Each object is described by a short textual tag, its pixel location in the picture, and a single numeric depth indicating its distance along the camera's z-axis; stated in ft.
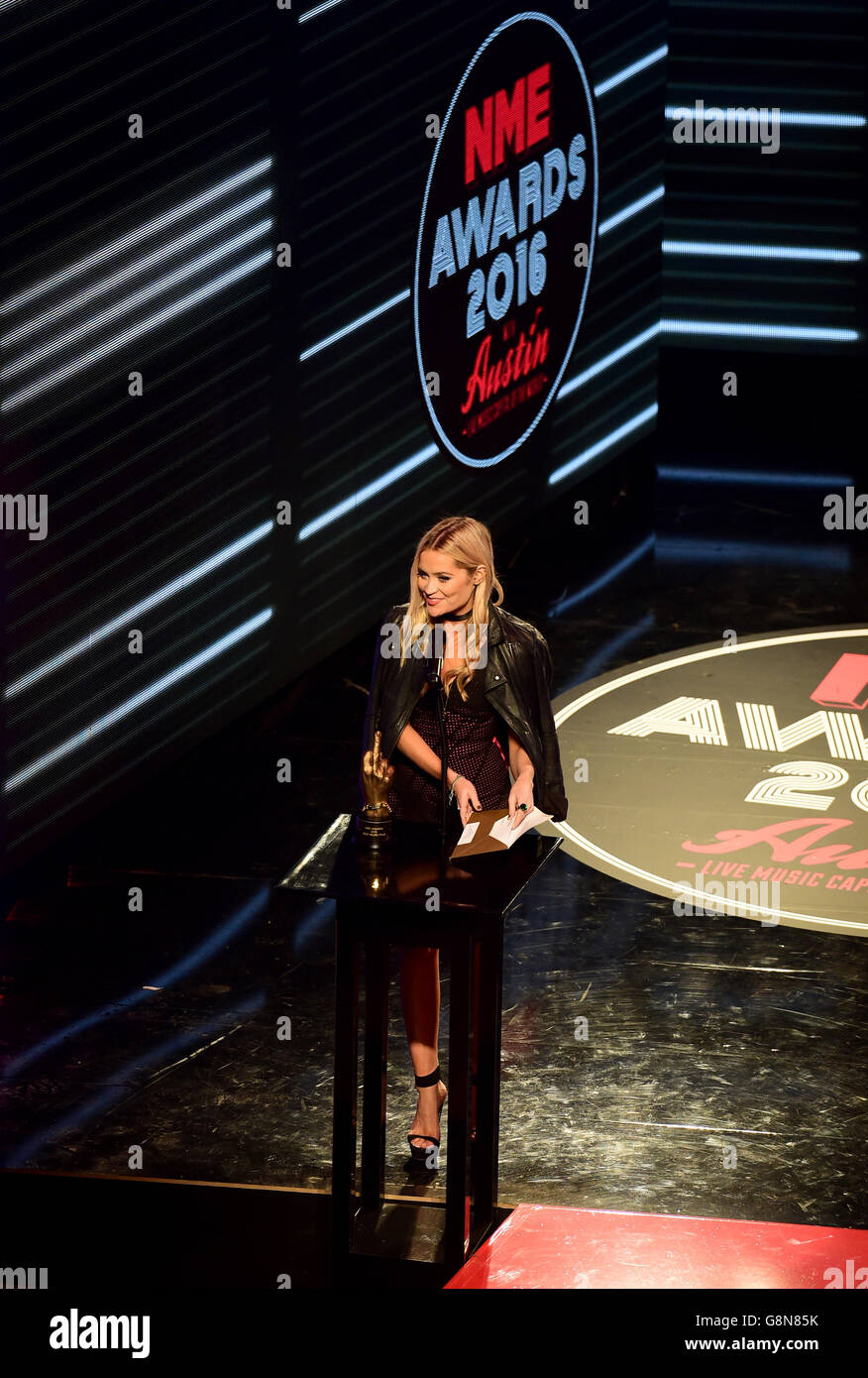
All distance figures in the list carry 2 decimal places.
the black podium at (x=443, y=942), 27.66
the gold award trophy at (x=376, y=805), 29.09
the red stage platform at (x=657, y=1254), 26.30
